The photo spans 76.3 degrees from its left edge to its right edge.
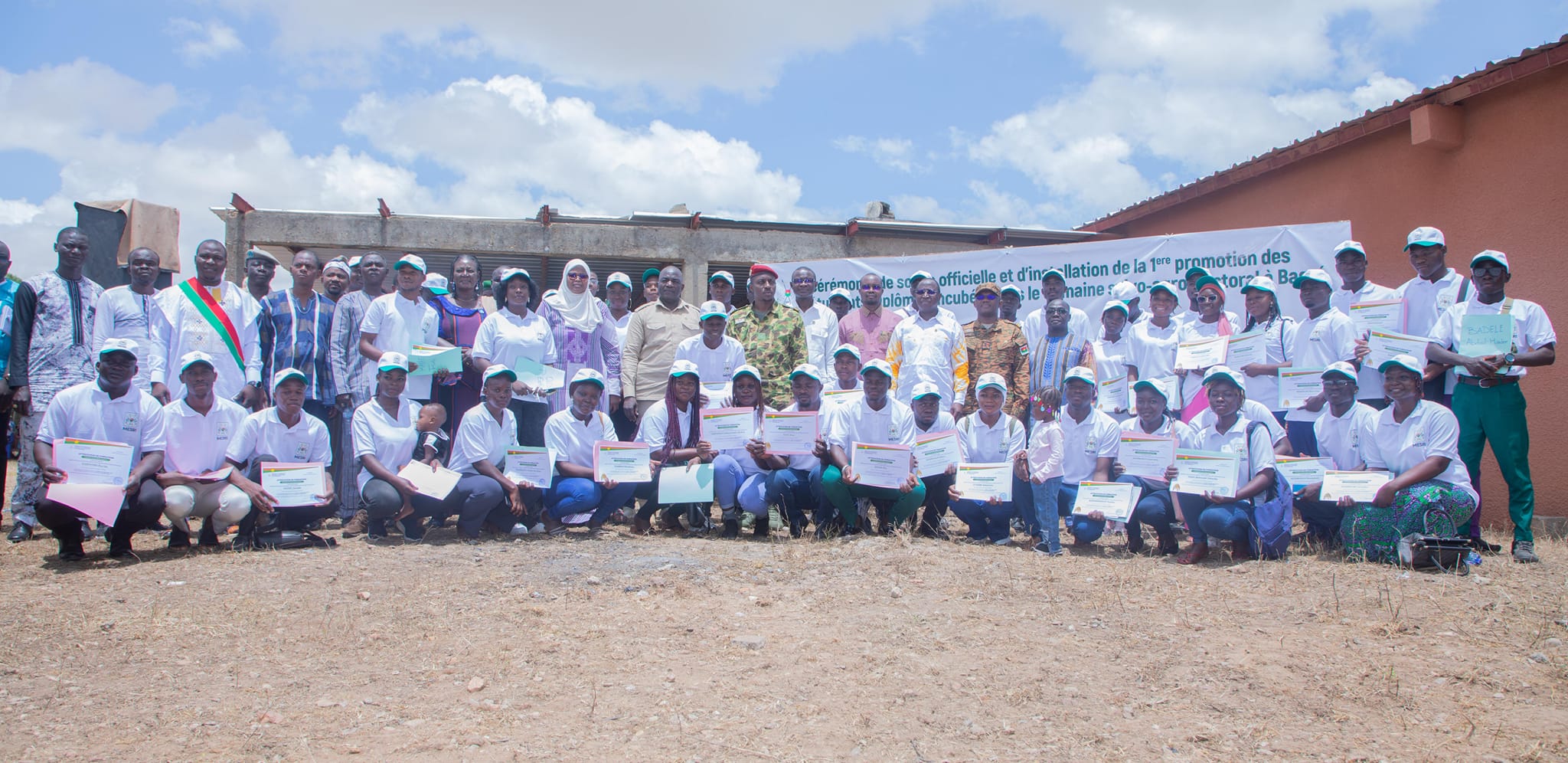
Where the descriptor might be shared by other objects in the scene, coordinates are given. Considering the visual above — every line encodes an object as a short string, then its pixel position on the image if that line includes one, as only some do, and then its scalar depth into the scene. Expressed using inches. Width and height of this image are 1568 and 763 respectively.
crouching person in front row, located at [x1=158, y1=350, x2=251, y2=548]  232.7
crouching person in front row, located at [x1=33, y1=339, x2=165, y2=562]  220.8
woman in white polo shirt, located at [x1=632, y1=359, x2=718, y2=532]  271.7
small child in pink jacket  251.8
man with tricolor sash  261.1
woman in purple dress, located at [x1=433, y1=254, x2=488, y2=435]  287.1
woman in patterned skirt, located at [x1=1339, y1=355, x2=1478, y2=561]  224.7
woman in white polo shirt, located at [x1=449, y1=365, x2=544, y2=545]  256.7
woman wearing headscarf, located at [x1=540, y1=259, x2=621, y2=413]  301.0
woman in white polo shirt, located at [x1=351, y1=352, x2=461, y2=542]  249.0
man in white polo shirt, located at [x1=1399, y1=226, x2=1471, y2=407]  252.7
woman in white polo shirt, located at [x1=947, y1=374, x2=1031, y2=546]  263.9
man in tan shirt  299.9
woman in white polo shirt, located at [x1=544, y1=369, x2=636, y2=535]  267.6
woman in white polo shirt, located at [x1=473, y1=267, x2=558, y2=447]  277.4
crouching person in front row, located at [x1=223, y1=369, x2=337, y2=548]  241.0
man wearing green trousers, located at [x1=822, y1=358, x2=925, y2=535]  261.7
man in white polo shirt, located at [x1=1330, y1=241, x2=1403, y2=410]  259.8
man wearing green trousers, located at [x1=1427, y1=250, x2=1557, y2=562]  235.3
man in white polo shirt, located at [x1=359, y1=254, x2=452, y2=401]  274.2
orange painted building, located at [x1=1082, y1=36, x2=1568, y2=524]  316.2
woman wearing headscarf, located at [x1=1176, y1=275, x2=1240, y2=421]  287.9
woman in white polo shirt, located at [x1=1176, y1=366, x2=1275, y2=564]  234.8
